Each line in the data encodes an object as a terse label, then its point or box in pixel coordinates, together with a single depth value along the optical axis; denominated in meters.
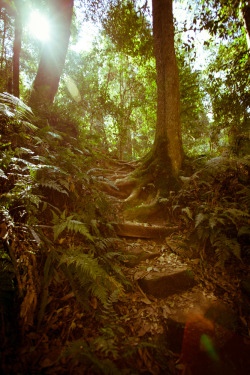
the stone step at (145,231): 3.61
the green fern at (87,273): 2.03
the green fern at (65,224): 2.30
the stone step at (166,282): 2.54
